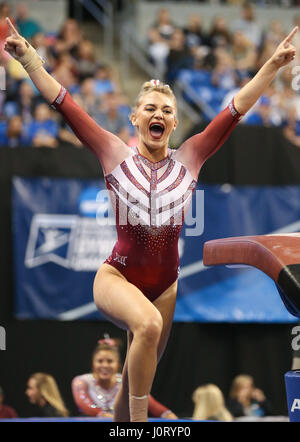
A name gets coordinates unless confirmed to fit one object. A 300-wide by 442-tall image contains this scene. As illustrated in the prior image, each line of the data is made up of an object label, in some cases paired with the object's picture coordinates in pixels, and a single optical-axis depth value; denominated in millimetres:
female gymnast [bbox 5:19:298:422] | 7145
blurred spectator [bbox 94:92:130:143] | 15872
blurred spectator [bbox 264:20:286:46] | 22384
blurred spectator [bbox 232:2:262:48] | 22578
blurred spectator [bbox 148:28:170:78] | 20547
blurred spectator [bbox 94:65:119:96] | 18328
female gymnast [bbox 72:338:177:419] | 10789
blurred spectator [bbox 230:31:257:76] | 21266
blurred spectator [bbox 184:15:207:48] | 21578
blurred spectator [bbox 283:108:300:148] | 16047
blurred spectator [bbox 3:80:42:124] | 16109
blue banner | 13984
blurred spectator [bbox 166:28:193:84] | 20281
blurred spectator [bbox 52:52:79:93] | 17484
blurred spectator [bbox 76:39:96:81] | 18875
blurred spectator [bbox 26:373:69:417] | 12344
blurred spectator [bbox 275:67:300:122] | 18453
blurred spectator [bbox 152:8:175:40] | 21297
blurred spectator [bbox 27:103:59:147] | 15545
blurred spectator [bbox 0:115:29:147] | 14836
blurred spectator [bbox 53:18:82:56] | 19062
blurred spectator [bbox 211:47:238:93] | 20016
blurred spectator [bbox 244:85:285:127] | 18141
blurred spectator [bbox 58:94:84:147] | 15156
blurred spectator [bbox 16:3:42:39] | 19953
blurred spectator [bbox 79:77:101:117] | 16484
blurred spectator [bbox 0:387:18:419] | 11798
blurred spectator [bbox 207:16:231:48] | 21797
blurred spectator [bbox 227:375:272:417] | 13133
